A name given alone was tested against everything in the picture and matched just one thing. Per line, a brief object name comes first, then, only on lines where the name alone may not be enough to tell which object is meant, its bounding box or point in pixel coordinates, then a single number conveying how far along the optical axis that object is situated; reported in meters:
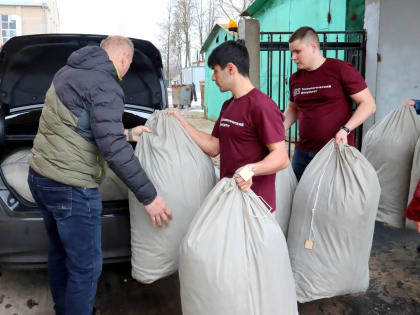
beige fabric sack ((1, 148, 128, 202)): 2.63
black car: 2.39
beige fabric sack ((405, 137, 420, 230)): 2.93
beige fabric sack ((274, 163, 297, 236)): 2.50
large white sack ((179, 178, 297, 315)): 1.73
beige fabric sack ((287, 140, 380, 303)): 2.26
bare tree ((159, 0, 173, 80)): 32.63
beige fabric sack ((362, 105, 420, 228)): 3.14
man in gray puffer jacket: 1.88
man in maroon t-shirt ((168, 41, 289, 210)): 1.84
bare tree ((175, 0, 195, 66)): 28.90
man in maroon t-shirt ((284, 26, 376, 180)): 2.64
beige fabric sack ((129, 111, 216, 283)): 2.19
